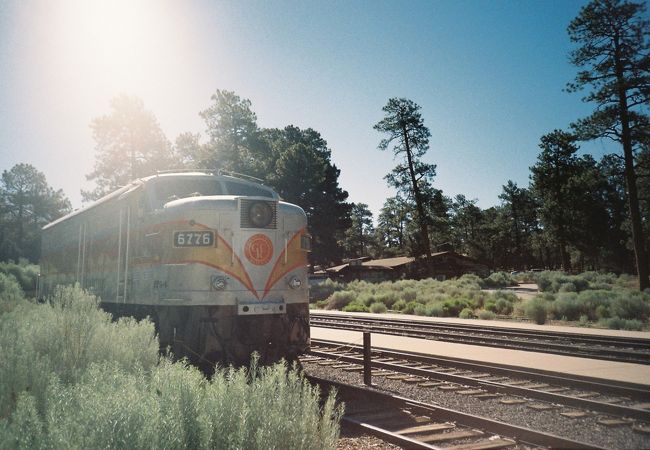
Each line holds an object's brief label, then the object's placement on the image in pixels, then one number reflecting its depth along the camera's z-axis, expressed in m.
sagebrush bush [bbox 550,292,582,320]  19.58
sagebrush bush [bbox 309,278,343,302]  36.04
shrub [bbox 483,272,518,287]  45.75
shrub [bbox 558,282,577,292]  29.95
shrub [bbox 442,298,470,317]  23.52
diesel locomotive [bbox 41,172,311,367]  7.48
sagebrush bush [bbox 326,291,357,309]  30.52
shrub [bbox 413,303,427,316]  23.78
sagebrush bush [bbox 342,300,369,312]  27.31
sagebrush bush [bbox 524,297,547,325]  18.77
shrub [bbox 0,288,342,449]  3.02
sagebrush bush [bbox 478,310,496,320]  20.80
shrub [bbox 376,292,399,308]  28.82
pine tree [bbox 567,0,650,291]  25.28
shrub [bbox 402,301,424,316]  25.12
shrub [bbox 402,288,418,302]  29.56
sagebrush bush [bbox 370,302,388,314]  25.91
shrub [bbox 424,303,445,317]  23.11
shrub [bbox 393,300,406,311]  27.05
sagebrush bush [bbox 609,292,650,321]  18.18
